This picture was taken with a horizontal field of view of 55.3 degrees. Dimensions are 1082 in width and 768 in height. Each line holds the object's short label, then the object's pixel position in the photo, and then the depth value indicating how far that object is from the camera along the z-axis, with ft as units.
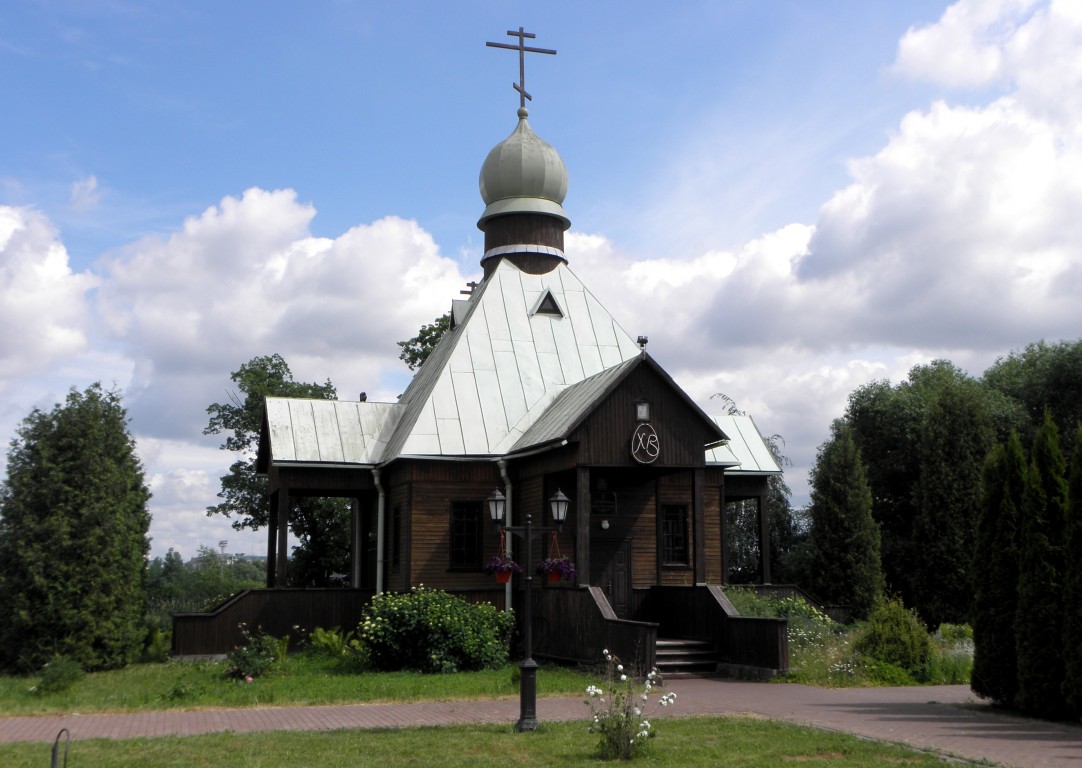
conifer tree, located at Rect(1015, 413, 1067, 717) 38.60
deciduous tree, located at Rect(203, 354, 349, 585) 108.36
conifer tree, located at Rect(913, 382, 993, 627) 90.33
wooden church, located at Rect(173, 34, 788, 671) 59.26
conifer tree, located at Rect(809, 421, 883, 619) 88.99
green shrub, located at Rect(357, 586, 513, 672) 56.85
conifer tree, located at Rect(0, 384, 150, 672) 61.98
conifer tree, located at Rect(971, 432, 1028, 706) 41.01
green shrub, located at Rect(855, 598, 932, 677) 52.75
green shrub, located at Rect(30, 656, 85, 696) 49.78
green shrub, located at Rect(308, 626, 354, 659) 63.93
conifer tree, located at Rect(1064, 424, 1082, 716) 36.58
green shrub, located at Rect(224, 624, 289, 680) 54.44
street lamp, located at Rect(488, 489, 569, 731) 36.50
